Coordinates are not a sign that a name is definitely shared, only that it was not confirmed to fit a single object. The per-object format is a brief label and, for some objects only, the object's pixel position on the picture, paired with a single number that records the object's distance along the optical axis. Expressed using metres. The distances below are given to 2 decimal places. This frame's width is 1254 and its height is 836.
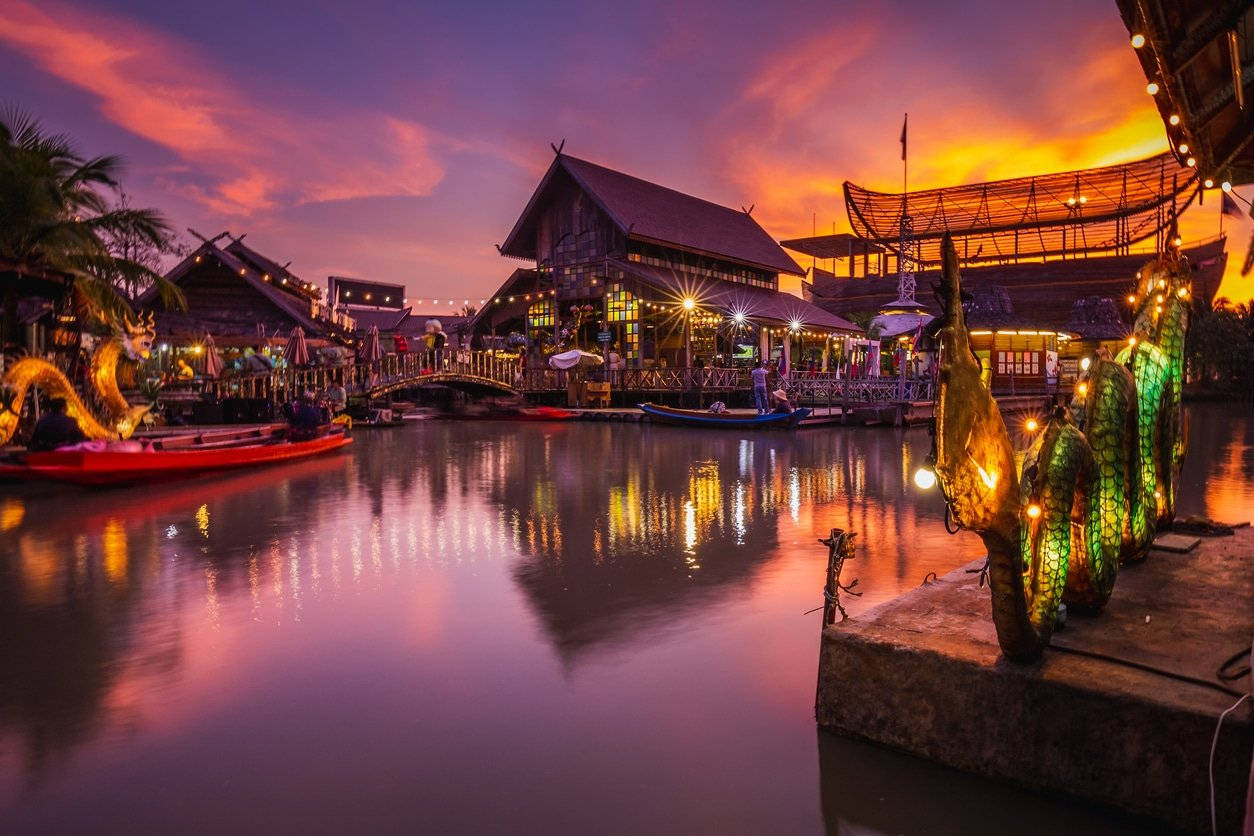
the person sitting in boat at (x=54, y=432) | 11.46
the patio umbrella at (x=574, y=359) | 28.59
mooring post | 3.69
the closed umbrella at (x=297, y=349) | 25.20
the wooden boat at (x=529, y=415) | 27.22
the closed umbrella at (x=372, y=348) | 27.62
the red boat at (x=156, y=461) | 10.75
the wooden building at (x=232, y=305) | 29.42
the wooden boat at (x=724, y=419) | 21.50
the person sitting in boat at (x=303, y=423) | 15.51
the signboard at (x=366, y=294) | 65.17
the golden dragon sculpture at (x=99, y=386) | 11.98
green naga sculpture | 2.71
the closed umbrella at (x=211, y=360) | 25.53
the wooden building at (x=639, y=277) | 29.28
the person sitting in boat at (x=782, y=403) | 21.45
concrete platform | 2.65
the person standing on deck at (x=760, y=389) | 24.41
